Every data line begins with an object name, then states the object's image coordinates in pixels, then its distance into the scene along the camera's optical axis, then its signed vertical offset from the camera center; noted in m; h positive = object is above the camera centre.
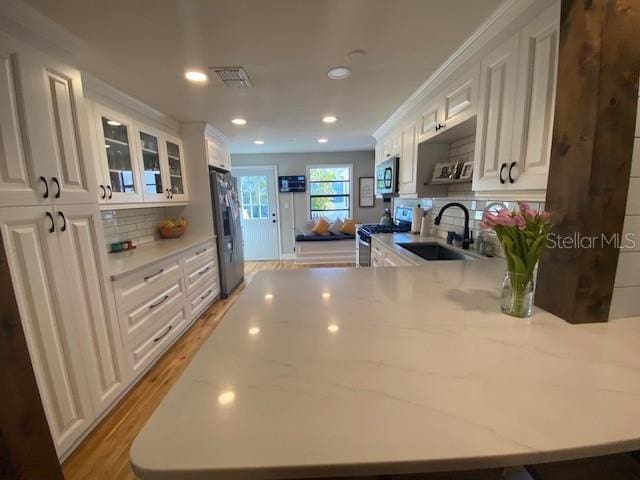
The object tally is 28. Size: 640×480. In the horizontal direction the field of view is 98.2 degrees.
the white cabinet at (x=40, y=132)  1.20 +0.36
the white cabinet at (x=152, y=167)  2.60 +0.37
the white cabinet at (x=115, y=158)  2.09 +0.38
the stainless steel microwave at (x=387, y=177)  3.14 +0.25
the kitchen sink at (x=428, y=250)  2.52 -0.49
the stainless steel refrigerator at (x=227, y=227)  3.54 -0.35
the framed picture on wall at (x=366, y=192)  5.83 +0.12
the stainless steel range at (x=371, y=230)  3.42 -0.40
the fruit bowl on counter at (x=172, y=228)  3.28 -0.29
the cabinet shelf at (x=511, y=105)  1.19 +0.48
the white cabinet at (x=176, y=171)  3.06 +0.38
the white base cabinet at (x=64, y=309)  1.25 -0.52
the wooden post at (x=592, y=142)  0.77 +0.15
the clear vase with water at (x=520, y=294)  0.91 -0.33
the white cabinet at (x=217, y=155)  3.53 +0.65
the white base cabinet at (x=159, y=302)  1.93 -0.84
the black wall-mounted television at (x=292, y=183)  5.73 +0.35
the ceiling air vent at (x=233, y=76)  1.88 +0.89
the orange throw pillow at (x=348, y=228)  5.41 -0.57
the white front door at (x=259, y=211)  5.74 -0.20
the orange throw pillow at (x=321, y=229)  5.47 -0.58
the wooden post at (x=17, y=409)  0.78 -0.59
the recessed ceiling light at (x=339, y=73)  1.93 +0.89
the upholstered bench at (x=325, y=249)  5.23 -0.94
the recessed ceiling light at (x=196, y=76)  1.93 +0.90
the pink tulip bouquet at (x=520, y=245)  0.86 -0.16
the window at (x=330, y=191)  5.83 +0.16
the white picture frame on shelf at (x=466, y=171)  2.14 +0.19
